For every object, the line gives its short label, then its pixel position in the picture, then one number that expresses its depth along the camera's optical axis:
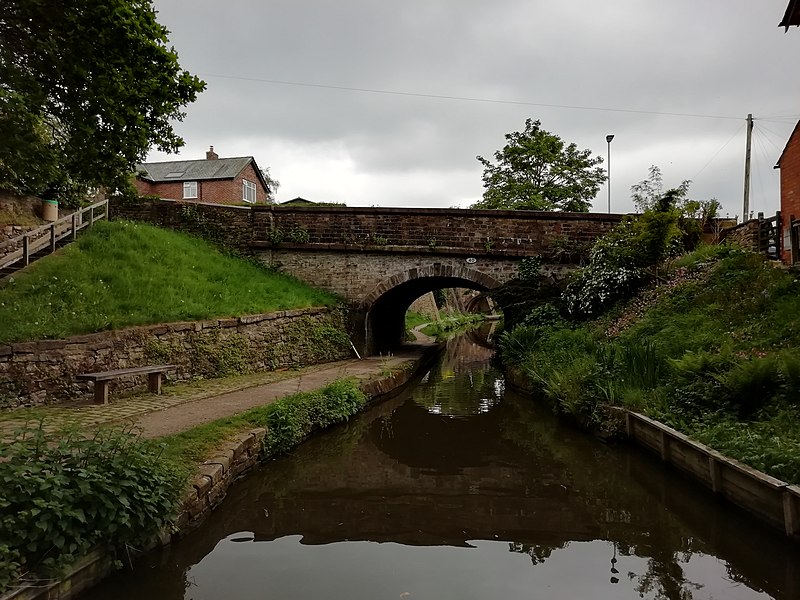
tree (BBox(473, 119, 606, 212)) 30.22
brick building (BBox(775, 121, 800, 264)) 11.45
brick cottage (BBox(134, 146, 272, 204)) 32.41
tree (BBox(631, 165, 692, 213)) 13.79
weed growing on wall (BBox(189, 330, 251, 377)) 10.34
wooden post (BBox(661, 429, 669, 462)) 6.45
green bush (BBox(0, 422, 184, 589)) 3.34
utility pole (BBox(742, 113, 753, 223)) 23.05
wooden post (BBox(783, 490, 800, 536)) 4.30
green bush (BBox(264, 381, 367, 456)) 7.11
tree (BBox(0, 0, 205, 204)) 6.15
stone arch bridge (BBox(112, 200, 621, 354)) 15.91
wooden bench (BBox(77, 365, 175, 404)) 7.76
